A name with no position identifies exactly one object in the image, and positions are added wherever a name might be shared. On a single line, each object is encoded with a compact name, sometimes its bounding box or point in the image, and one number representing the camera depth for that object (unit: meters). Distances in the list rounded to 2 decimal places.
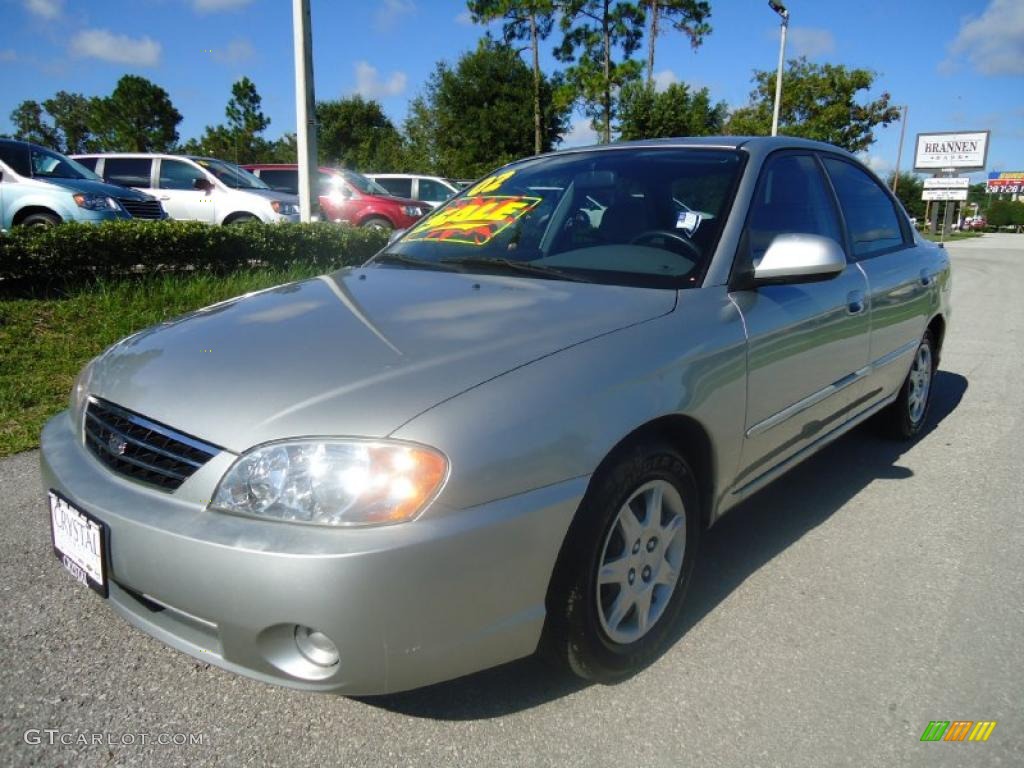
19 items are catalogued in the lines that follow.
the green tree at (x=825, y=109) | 33.72
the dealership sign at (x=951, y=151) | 54.62
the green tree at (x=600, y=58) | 28.14
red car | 13.92
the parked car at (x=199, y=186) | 11.64
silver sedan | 1.64
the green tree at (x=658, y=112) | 27.09
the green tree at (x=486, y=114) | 33.72
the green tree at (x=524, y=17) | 28.38
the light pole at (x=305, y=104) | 8.59
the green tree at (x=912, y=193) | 65.91
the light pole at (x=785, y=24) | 23.09
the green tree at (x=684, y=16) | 31.01
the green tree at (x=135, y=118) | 60.66
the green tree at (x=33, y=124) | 72.69
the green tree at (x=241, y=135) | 55.19
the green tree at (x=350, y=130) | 55.19
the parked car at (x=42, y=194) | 8.40
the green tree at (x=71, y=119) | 71.81
